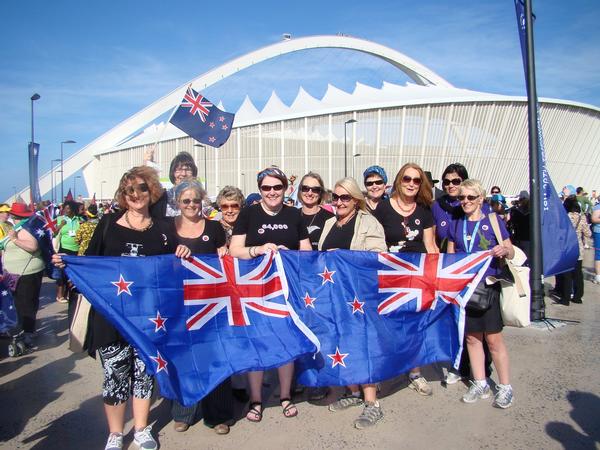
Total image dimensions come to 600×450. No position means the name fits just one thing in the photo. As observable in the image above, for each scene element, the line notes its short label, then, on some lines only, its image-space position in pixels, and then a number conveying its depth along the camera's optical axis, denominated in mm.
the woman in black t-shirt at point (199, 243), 3936
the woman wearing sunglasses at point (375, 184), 5051
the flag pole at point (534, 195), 6914
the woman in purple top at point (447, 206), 4957
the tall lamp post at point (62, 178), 57016
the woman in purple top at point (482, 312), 4332
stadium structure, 56219
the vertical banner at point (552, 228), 6984
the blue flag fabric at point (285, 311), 3613
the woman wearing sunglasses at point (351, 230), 4336
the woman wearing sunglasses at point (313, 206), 4828
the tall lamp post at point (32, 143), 21200
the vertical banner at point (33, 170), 21844
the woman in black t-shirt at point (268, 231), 4207
